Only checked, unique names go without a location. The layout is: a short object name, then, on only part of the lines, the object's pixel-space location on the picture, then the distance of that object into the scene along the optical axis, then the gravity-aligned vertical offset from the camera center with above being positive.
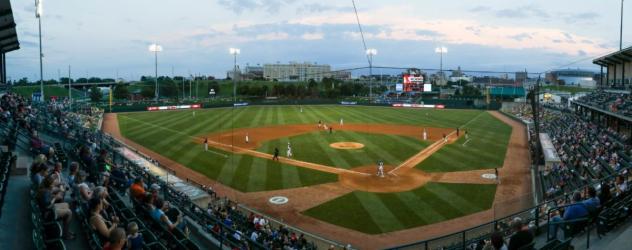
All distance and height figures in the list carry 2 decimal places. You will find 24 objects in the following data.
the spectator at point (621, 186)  9.92 -2.13
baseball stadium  8.34 -3.47
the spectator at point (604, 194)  9.25 -2.07
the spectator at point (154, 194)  8.75 -2.01
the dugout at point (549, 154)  24.88 -3.45
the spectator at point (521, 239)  6.84 -2.24
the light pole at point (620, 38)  41.75 +5.95
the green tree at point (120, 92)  93.50 +1.20
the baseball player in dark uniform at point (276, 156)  29.95 -4.06
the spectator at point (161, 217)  8.05 -2.25
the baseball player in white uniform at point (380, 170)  25.51 -4.30
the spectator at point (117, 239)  5.32 -1.75
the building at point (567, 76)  146.35 +8.41
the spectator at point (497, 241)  6.77 -2.24
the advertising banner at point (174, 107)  72.20 -1.58
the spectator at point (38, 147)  13.21 -1.55
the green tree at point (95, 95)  83.35 +0.57
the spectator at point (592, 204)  8.35 -2.07
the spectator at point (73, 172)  8.99 -1.57
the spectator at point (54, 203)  7.26 -1.82
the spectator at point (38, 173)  8.67 -1.54
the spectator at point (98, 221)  6.33 -1.82
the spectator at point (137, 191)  9.22 -2.02
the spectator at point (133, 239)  6.45 -2.16
